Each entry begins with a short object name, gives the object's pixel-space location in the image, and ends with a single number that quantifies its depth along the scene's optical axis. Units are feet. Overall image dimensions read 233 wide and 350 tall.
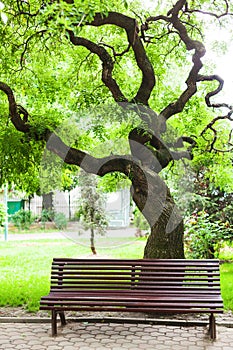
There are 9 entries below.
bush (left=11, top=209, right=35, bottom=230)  69.82
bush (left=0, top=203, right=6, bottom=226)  46.14
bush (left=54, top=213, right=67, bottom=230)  50.72
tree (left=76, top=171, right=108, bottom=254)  41.91
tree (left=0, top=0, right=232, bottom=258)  22.40
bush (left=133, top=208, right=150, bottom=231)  42.74
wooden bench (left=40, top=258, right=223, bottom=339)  18.22
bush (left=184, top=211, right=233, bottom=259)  31.32
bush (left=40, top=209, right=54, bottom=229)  65.86
